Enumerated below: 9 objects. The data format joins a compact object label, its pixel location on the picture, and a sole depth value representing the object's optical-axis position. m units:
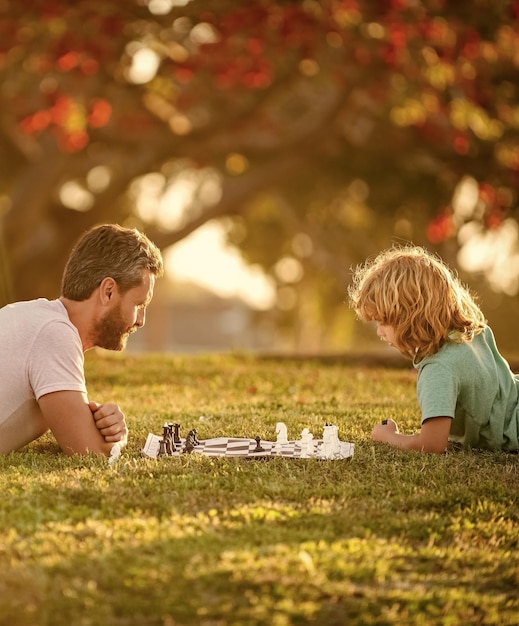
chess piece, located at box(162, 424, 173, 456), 10.08
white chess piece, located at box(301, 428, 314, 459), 9.86
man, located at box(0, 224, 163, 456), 9.68
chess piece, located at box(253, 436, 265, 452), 10.11
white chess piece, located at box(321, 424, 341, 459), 9.92
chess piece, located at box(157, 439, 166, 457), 10.02
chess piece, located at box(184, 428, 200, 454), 10.26
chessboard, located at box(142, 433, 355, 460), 9.94
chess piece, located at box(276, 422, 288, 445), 10.46
